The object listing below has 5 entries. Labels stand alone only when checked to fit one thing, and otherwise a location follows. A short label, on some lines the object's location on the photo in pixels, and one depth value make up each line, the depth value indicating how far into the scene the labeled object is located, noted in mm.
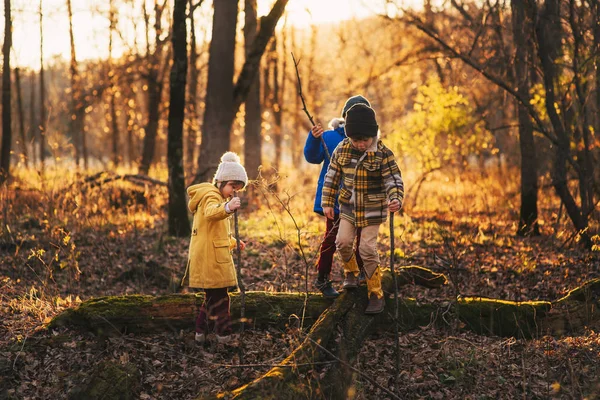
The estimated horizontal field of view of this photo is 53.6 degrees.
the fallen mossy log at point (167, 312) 5340
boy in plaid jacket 5059
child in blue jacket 5707
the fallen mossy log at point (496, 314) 5457
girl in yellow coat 5270
